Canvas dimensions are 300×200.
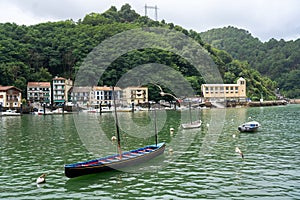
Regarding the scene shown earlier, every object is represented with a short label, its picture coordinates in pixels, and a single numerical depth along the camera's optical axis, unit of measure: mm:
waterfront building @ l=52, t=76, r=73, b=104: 121500
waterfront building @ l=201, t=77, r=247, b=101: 139125
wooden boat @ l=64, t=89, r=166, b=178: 20500
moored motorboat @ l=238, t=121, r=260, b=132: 42688
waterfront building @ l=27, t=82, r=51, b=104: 116275
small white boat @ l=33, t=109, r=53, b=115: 90125
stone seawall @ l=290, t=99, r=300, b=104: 179125
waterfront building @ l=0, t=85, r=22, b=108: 98812
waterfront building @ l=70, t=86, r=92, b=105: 118462
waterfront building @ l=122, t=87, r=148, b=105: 122188
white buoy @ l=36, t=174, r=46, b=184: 20008
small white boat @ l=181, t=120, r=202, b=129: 48062
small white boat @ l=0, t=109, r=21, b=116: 87175
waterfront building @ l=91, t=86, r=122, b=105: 117938
